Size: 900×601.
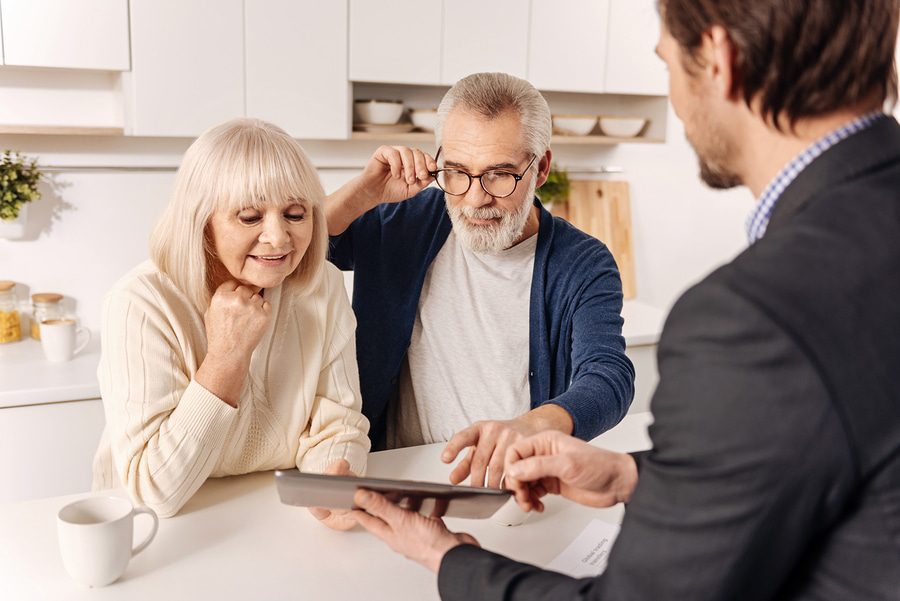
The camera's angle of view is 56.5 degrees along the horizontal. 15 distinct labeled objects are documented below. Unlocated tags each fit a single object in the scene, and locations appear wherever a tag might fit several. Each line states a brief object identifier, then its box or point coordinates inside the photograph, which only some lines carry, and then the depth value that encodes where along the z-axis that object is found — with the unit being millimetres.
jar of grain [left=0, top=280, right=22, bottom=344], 2590
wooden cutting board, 3439
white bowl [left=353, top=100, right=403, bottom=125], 2861
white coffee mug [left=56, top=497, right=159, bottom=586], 1070
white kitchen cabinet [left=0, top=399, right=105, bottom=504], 2262
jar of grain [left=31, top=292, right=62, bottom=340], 2623
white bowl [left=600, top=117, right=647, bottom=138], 3242
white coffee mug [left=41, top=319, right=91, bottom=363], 2443
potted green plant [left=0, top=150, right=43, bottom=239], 2500
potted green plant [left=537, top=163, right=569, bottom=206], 3266
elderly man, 1760
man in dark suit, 666
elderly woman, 1280
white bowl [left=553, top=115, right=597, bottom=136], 3166
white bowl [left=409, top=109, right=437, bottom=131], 2938
